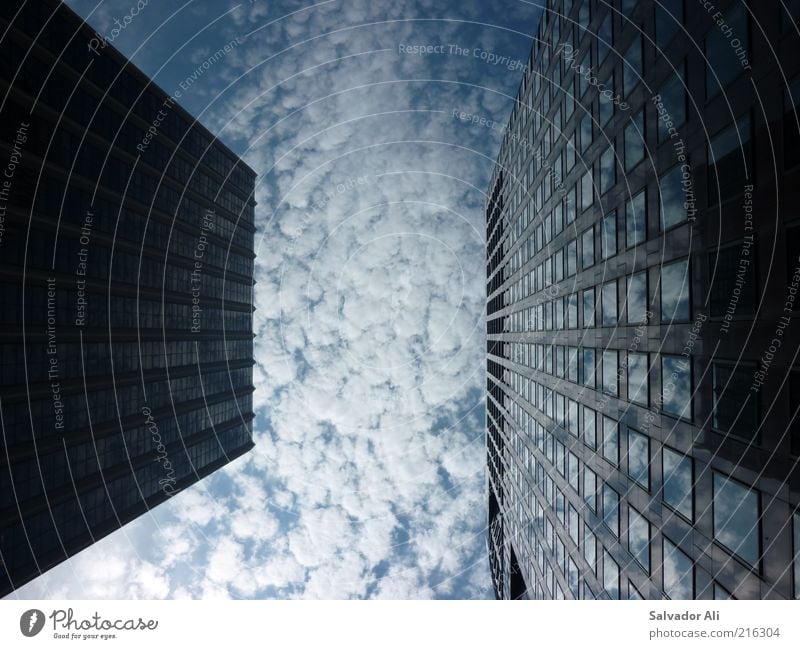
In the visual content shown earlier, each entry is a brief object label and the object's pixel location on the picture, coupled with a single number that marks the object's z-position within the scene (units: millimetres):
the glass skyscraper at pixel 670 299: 14672
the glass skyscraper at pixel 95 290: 43562
